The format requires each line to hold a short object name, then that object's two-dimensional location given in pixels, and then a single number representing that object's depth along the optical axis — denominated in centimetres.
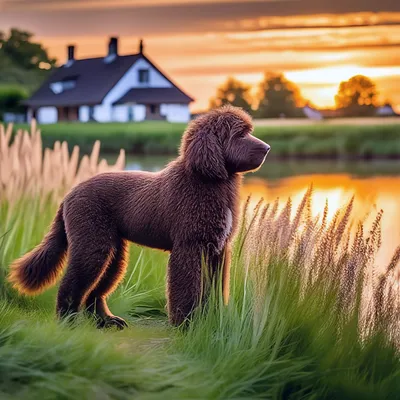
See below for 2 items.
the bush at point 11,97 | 4641
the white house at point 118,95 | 4244
